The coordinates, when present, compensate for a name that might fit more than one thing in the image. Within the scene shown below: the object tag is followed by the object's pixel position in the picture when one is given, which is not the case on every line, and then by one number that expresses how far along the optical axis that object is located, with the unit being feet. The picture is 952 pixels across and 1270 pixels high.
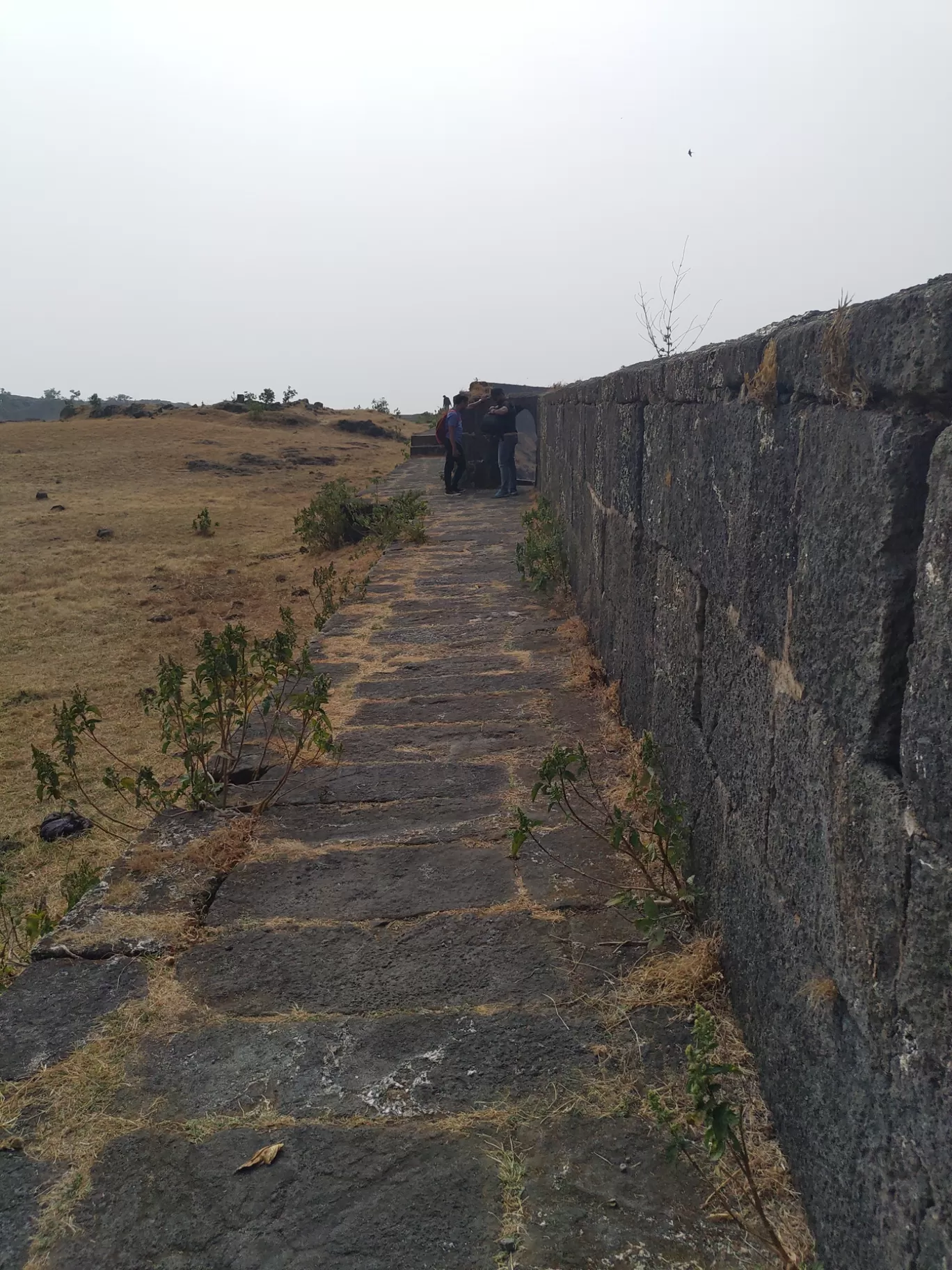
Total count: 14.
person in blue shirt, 38.27
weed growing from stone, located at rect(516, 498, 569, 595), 19.16
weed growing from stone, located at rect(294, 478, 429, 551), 31.04
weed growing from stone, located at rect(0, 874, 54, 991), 8.40
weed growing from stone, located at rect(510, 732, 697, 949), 6.94
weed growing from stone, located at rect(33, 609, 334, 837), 9.93
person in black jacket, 37.35
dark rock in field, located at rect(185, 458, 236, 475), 56.80
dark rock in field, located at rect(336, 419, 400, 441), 81.46
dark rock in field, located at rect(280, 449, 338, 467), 62.03
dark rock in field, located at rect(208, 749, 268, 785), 10.54
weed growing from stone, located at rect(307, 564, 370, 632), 20.35
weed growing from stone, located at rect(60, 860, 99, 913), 9.37
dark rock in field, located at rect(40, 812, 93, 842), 12.75
